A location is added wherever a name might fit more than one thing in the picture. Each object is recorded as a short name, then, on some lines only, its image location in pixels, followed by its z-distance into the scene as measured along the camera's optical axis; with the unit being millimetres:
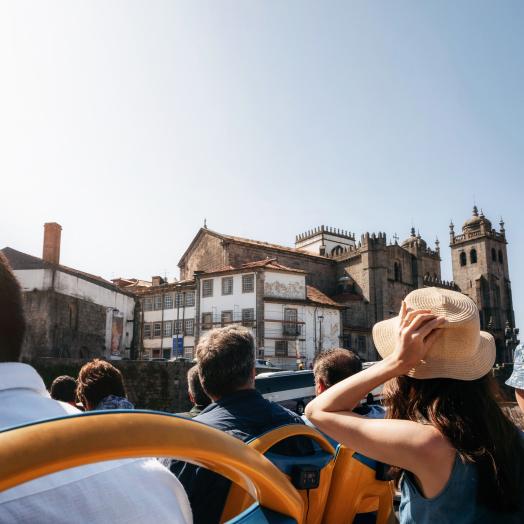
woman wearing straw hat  1646
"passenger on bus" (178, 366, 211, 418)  3893
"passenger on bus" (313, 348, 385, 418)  3699
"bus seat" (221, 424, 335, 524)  2242
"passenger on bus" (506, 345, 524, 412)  2975
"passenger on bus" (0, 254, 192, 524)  901
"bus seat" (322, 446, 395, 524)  2752
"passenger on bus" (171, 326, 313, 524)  2264
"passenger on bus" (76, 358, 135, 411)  4105
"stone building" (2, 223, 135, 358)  28406
